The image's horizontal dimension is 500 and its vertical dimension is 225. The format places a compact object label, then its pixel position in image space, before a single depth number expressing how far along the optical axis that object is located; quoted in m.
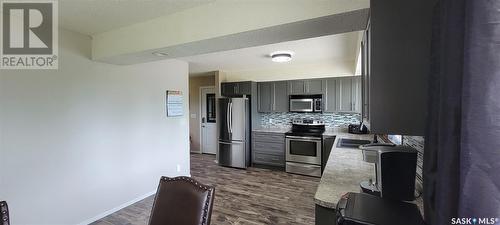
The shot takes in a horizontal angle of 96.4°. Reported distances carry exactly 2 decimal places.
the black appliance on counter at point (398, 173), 1.26
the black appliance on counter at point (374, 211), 0.96
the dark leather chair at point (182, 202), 1.25
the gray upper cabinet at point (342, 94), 4.23
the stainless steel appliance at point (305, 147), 4.27
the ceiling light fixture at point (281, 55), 3.55
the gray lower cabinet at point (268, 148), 4.68
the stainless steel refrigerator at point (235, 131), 4.86
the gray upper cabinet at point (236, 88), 5.01
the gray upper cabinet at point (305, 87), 4.51
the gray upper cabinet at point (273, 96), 4.86
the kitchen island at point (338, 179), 1.33
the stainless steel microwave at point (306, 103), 4.55
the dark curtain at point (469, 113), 0.48
